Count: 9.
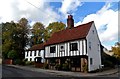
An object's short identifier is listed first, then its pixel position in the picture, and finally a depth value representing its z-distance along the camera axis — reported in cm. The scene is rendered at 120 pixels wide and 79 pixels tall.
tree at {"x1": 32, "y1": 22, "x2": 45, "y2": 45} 2817
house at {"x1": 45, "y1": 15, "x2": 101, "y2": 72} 1338
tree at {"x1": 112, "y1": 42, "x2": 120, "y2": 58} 2079
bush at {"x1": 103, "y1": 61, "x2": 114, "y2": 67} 1587
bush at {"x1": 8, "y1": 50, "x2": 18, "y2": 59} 2198
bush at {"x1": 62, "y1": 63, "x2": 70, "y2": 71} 1383
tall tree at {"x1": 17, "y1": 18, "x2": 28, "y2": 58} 2683
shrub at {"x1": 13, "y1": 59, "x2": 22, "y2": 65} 2012
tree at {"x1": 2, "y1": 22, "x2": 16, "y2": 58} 2538
